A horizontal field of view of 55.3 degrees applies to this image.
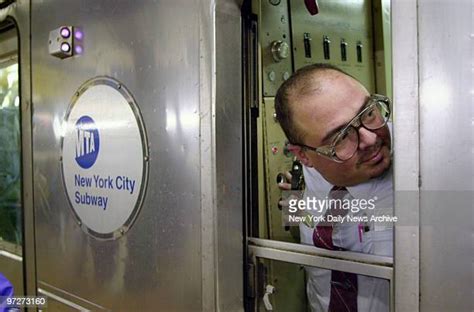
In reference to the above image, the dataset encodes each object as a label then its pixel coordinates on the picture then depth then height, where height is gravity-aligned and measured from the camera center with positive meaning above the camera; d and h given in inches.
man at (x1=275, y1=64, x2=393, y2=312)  54.6 -0.2
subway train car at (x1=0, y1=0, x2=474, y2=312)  44.5 +0.1
